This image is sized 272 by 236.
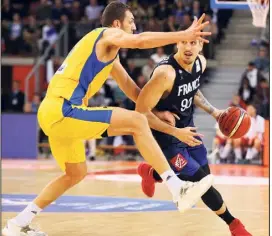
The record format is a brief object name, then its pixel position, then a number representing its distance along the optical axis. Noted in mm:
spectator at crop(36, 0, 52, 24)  21297
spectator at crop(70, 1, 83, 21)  21234
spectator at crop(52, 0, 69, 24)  21078
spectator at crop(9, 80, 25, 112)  18906
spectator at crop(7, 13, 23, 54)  20766
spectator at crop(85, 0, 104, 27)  21000
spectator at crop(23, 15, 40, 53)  20656
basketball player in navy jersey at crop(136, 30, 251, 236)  6875
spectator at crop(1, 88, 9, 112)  19167
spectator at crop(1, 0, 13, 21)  22000
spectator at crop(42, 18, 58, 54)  20469
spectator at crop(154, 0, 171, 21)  20250
